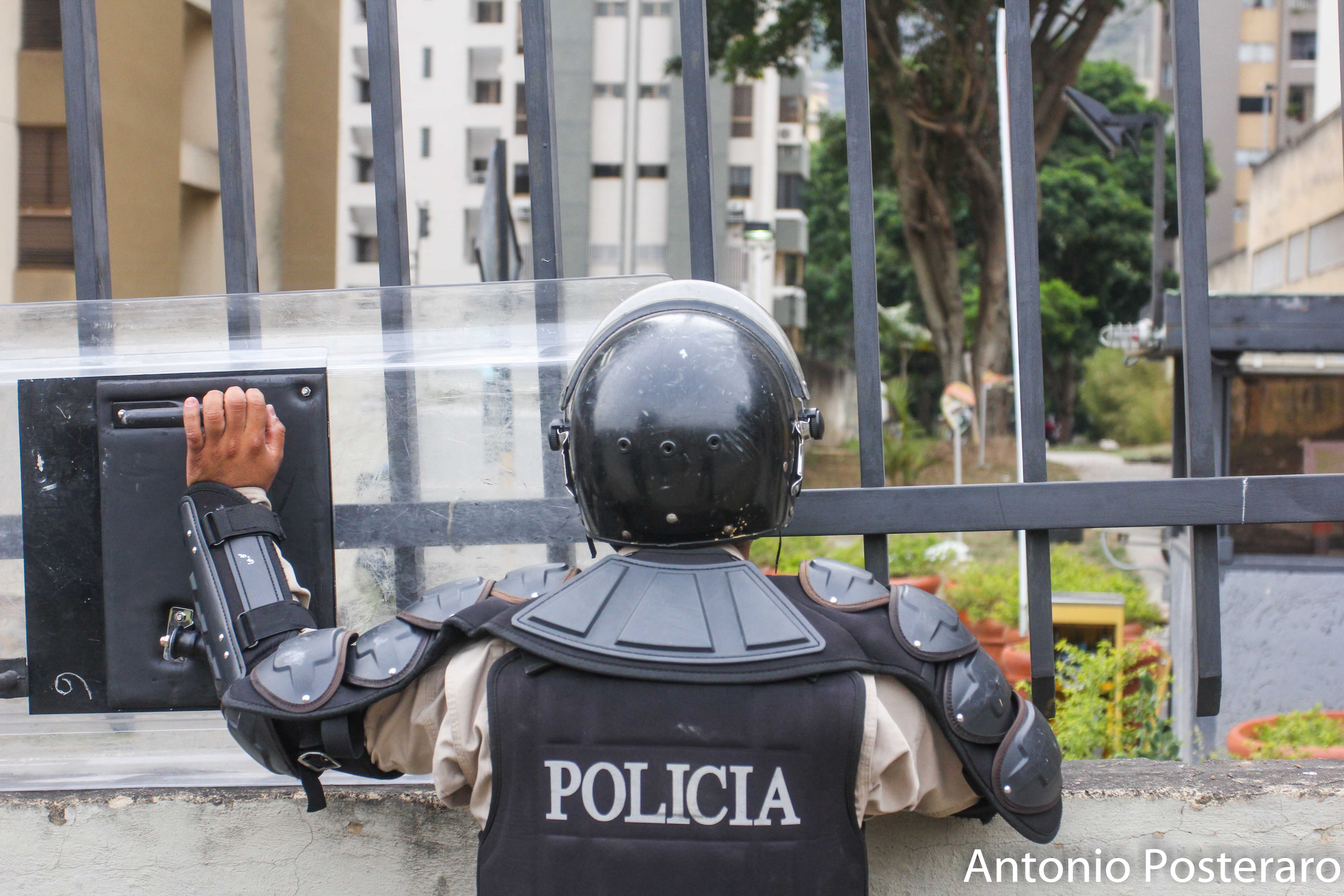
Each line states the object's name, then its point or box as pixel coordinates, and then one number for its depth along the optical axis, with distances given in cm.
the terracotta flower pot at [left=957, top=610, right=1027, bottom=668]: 688
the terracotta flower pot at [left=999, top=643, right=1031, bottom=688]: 534
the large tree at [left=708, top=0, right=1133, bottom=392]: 1470
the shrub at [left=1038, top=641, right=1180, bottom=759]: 312
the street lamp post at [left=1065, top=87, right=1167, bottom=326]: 825
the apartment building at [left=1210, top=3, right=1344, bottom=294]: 1995
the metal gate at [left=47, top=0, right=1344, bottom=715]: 196
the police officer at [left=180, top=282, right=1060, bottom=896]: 132
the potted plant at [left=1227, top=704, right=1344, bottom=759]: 306
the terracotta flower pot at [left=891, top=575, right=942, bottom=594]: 781
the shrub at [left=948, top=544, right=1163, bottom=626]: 783
